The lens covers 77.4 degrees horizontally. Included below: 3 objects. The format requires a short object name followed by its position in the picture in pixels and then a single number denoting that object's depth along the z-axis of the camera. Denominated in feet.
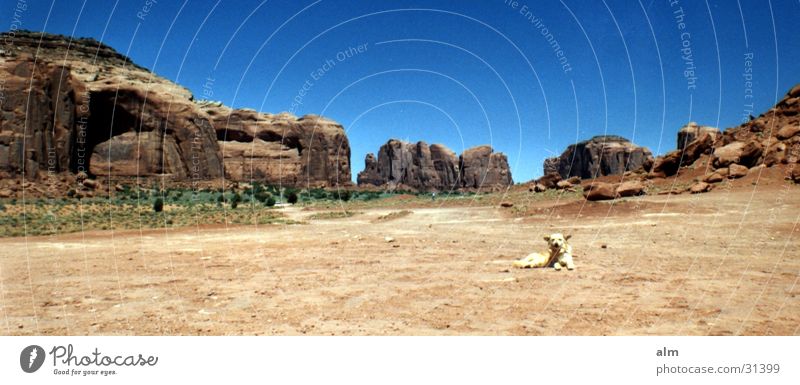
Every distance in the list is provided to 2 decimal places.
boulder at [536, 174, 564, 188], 197.08
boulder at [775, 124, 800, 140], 137.96
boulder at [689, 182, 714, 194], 116.11
